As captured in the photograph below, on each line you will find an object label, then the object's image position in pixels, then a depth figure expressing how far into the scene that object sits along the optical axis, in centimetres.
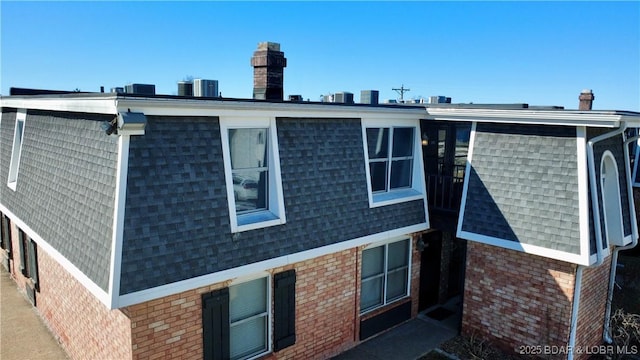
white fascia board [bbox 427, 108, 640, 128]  711
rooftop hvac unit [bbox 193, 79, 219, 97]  959
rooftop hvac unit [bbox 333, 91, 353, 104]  1320
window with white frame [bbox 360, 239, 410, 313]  908
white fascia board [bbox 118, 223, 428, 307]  561
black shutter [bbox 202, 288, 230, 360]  645
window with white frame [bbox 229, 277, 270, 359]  699
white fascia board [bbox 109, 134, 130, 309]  540
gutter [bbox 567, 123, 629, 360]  753
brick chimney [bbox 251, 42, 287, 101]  891
